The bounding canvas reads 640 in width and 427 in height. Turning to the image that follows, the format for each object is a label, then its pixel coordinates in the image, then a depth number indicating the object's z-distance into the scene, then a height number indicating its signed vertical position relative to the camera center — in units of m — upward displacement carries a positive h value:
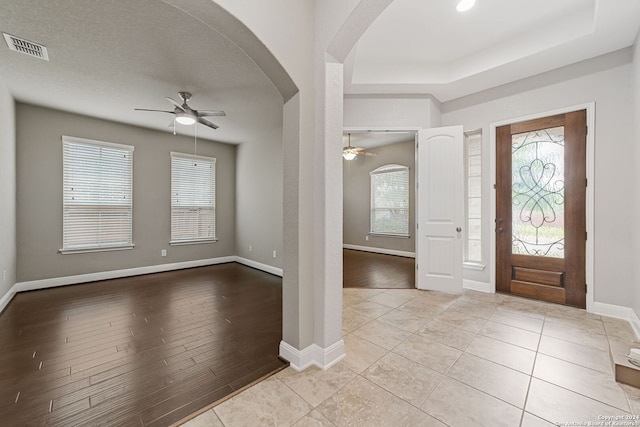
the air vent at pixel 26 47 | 2.38 +1.62
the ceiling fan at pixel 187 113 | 3.32 +1.32
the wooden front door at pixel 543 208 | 3.09 +0.07
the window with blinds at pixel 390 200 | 6.88 +0.36
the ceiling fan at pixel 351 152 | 5.76 +1.39
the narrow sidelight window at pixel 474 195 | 3.88 +0.28
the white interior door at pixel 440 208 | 3.62 +0.08
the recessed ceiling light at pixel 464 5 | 2.41 +2.00
